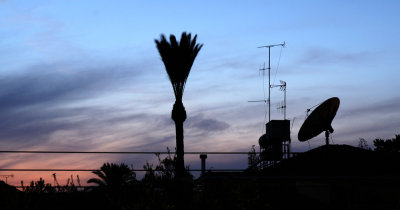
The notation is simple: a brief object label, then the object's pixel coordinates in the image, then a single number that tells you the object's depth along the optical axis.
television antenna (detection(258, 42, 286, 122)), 32.83
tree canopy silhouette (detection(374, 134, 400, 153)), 51.35
